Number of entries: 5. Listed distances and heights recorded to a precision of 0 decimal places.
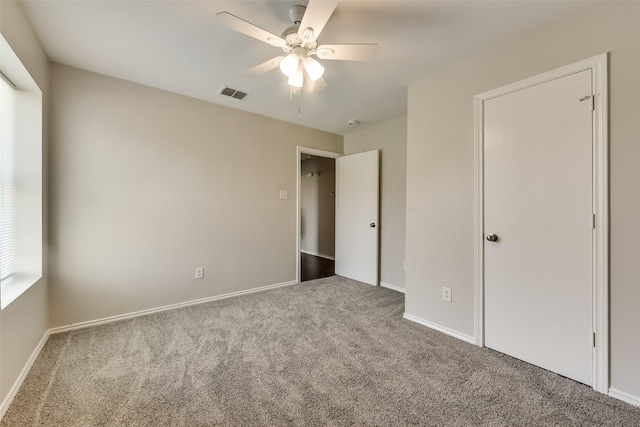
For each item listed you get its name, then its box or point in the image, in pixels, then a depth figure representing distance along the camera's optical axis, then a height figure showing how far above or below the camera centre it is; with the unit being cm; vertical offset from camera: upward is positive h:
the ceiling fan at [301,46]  141 +101
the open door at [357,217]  383 -8
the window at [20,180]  179 +23
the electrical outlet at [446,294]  236 -75
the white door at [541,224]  168 -9
